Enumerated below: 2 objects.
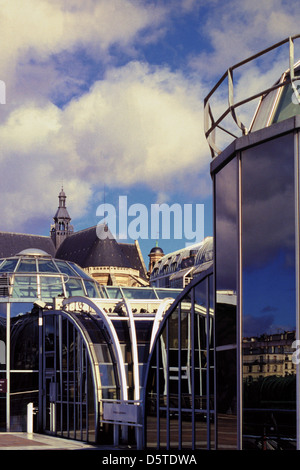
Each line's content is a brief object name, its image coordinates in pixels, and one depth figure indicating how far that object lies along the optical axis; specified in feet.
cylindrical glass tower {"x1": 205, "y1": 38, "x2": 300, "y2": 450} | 39.09
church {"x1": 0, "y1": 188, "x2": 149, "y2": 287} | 370.94
